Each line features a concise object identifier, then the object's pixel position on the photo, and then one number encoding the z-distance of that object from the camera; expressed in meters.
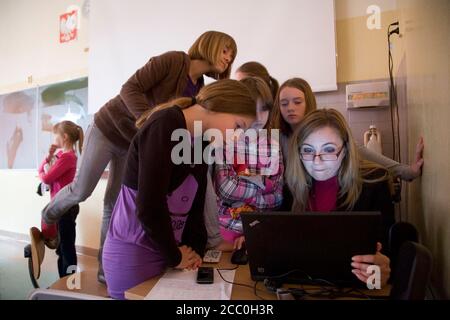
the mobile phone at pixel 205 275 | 0.74
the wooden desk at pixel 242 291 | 0.67
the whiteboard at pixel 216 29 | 1.79
